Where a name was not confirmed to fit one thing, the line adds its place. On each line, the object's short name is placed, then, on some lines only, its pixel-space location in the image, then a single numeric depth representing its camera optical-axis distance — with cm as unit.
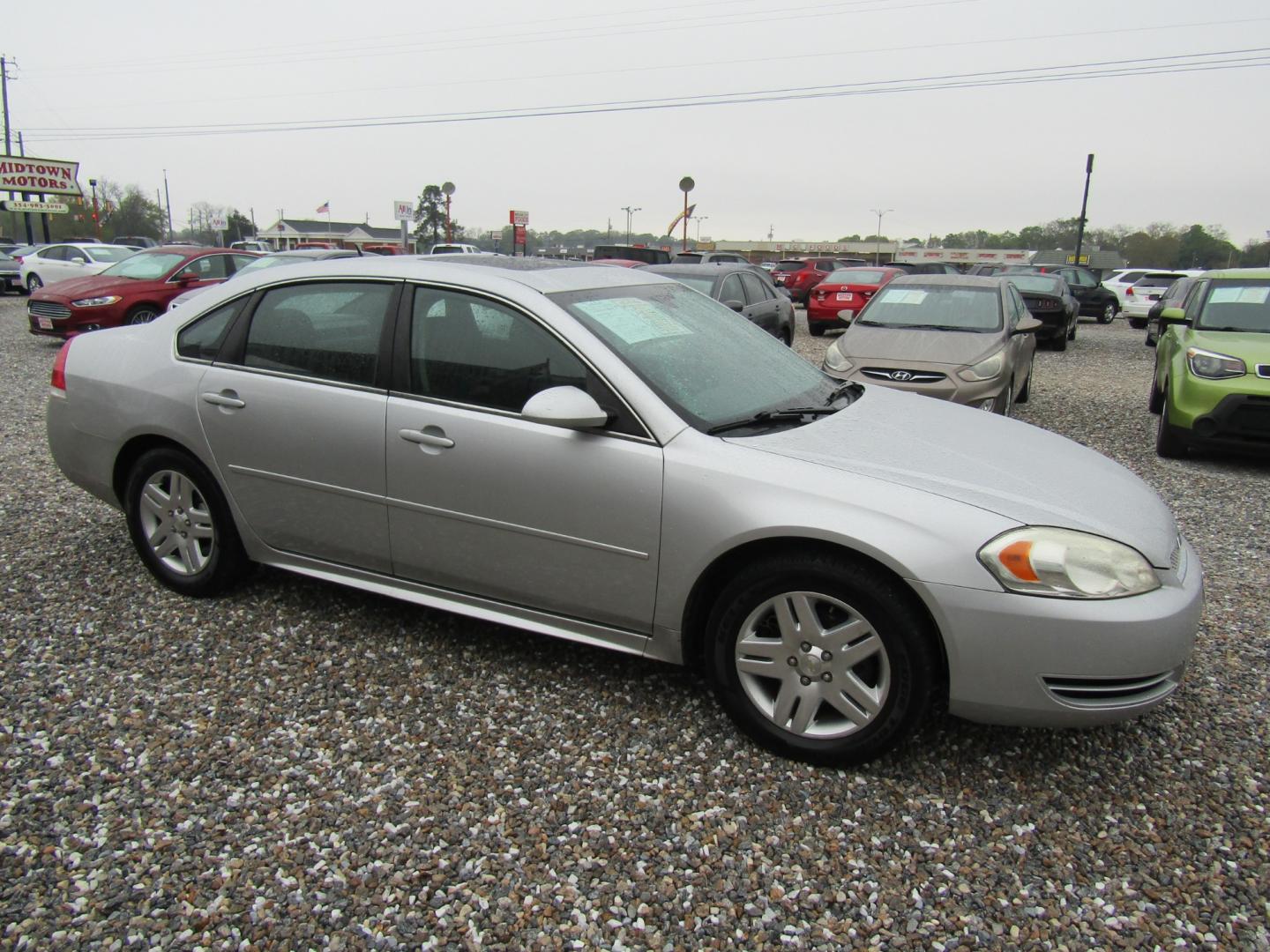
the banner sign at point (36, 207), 3491
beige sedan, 738
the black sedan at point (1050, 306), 1658
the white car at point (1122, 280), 2681
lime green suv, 675
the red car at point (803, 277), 2680
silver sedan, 254
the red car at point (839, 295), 1742
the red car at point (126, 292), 1220
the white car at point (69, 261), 2014
